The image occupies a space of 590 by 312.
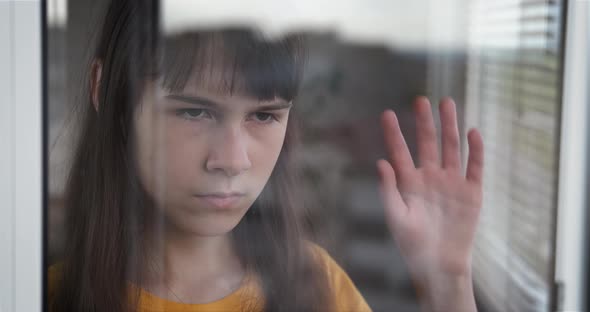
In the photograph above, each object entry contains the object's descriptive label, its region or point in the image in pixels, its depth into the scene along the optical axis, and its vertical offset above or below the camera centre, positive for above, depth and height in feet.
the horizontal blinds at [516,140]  3.00 -0.28
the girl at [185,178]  2.50 -0.44
